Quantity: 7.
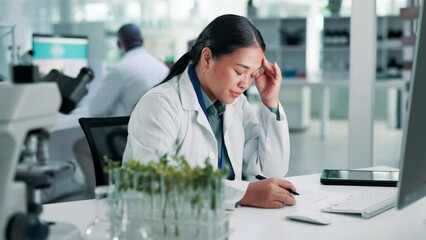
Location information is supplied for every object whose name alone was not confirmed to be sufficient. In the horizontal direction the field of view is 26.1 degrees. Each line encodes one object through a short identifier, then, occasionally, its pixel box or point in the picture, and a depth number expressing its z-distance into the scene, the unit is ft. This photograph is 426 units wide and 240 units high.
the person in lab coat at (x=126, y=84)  16.59
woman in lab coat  9.10
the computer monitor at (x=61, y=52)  17.16
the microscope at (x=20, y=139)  6.15
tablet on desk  9.70
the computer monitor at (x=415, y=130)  6.77
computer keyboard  8.41
